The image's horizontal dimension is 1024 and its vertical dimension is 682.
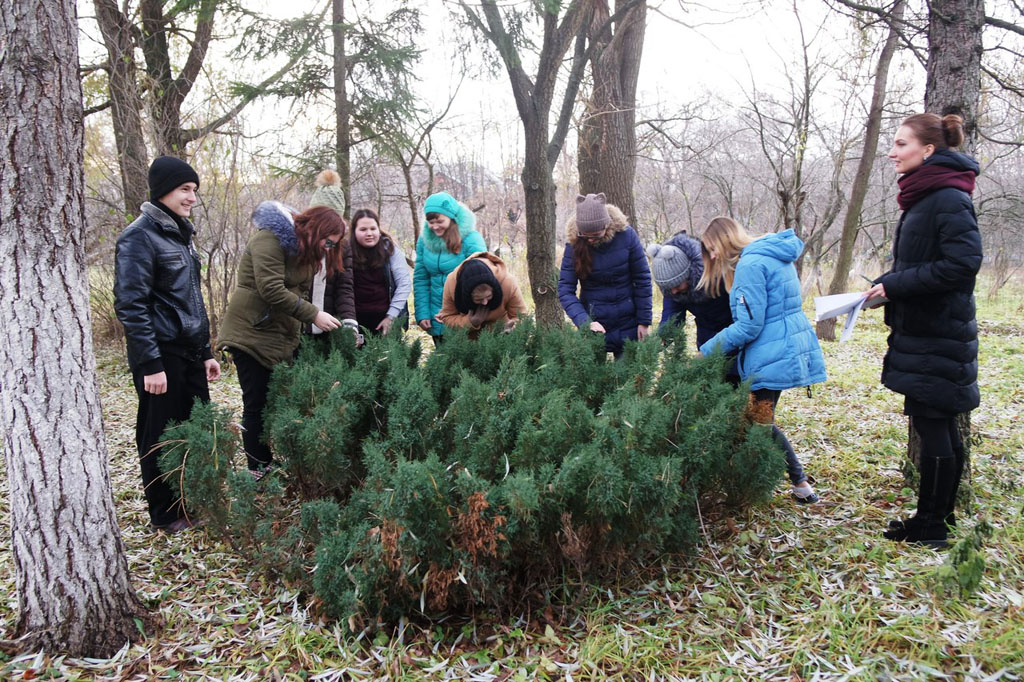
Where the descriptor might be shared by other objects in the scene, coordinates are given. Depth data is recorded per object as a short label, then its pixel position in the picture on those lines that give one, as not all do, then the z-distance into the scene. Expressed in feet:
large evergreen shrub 7.42
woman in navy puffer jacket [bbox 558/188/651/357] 13.55
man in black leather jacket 9.82
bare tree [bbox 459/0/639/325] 17.29
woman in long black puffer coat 8.78
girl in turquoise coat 14.10
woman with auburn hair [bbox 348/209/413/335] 13.73
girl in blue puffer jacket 10.44
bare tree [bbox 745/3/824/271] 26.69
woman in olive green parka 11.46
